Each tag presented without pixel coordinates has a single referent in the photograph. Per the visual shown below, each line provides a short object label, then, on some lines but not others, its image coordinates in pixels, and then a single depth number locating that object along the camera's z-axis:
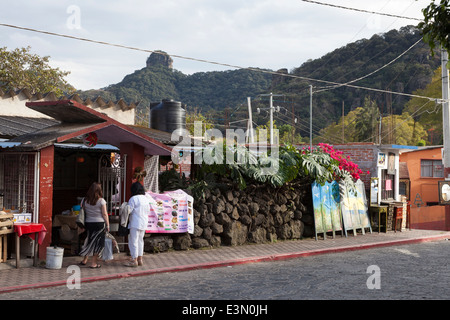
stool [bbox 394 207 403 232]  20.45
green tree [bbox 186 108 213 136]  60.09
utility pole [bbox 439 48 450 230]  21.06
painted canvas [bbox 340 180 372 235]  18.28
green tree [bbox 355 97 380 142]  82.75
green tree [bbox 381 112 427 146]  75.12
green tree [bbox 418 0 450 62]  7.20
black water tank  21.05
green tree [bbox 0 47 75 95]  34.38
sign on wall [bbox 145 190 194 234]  13.01
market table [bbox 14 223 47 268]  10.38
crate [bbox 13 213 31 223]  10.66
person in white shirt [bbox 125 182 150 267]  11.02
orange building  32.94
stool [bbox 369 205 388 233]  19.58
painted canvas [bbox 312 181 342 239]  17.11
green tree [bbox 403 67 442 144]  65.75
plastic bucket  10.47
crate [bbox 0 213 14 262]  10.20
